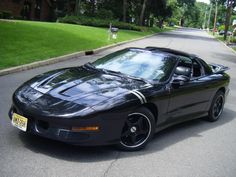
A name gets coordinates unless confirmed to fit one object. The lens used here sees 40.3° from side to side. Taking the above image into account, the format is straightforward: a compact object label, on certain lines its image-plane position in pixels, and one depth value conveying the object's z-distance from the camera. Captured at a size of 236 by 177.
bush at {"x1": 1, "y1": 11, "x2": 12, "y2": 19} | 24.40
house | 29.10
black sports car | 3.78
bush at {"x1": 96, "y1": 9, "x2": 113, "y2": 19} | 36.88
